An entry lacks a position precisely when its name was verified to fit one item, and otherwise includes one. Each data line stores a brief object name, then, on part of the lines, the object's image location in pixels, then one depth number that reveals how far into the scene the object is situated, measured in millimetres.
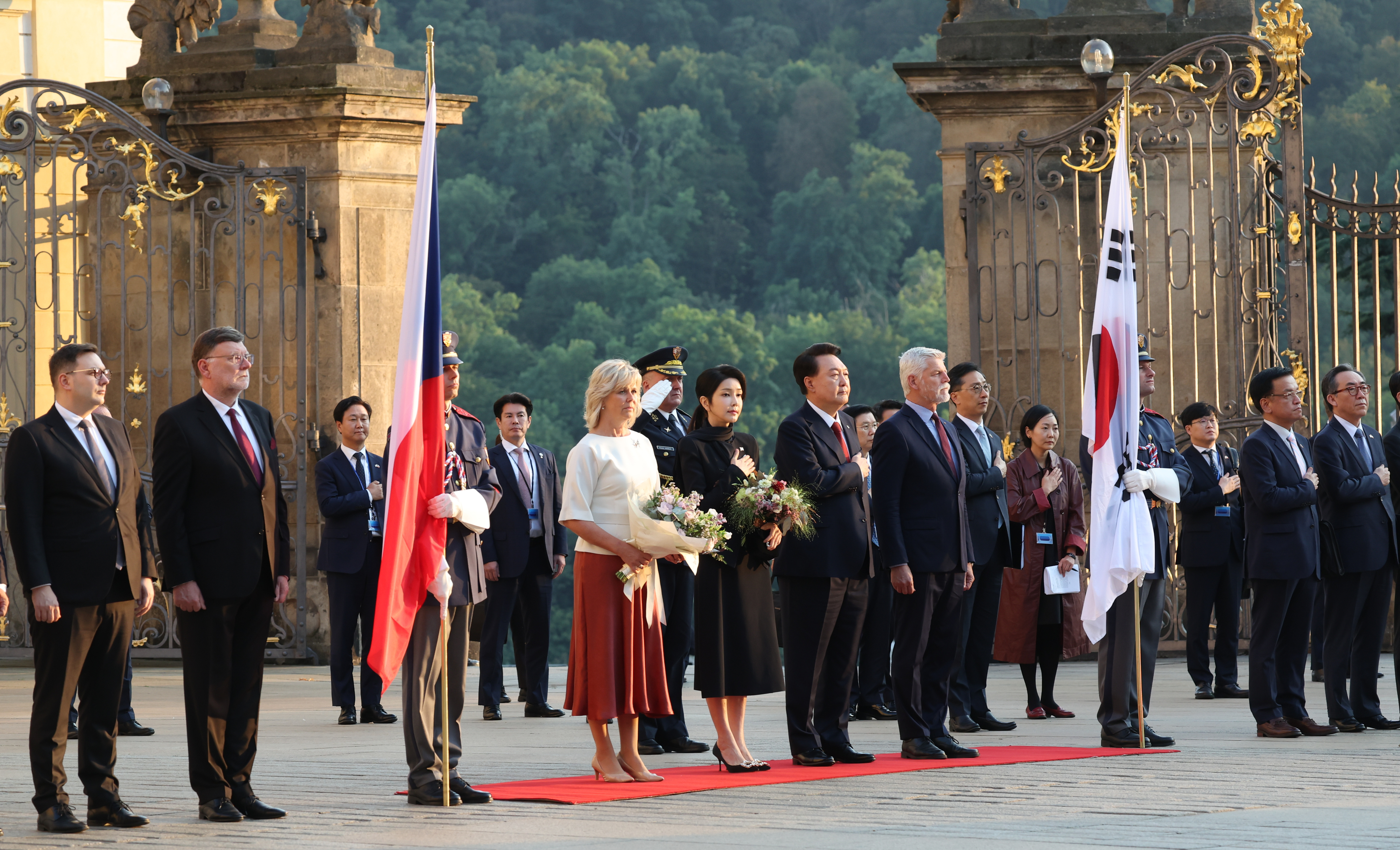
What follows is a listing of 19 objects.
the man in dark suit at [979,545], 18859
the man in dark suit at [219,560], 13766
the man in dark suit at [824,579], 16109
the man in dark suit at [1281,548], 18219
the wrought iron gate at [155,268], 27516
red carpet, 14414
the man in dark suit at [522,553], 22250
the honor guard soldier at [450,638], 14328
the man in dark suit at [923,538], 16562
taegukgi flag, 17062
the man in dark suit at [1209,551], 22516
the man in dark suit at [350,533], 21406
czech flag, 14156
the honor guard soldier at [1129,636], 17203
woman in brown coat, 20703
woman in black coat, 15727
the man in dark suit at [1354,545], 18516
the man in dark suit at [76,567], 13531
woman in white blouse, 15078
